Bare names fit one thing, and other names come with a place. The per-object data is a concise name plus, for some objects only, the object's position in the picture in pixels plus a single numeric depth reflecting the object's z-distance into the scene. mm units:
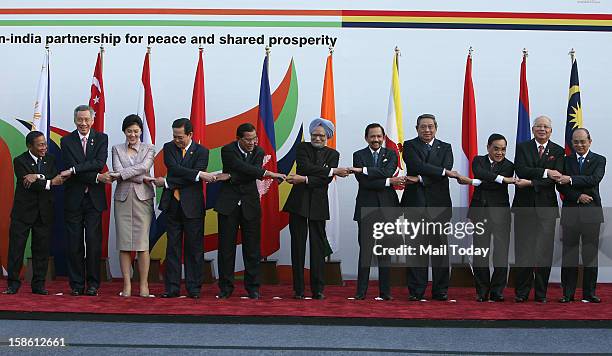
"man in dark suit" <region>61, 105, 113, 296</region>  6301
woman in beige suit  6289
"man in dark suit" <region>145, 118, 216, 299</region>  6258
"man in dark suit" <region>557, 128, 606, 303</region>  6207
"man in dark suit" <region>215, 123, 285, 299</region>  6285
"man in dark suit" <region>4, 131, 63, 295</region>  6297
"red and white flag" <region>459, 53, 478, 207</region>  7383
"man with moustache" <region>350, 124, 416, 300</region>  6285
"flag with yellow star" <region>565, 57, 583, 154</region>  7336
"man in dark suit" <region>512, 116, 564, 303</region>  6230
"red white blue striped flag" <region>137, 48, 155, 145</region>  7406
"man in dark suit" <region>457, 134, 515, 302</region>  6277
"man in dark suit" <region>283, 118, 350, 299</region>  6301
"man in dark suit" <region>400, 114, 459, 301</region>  6301
